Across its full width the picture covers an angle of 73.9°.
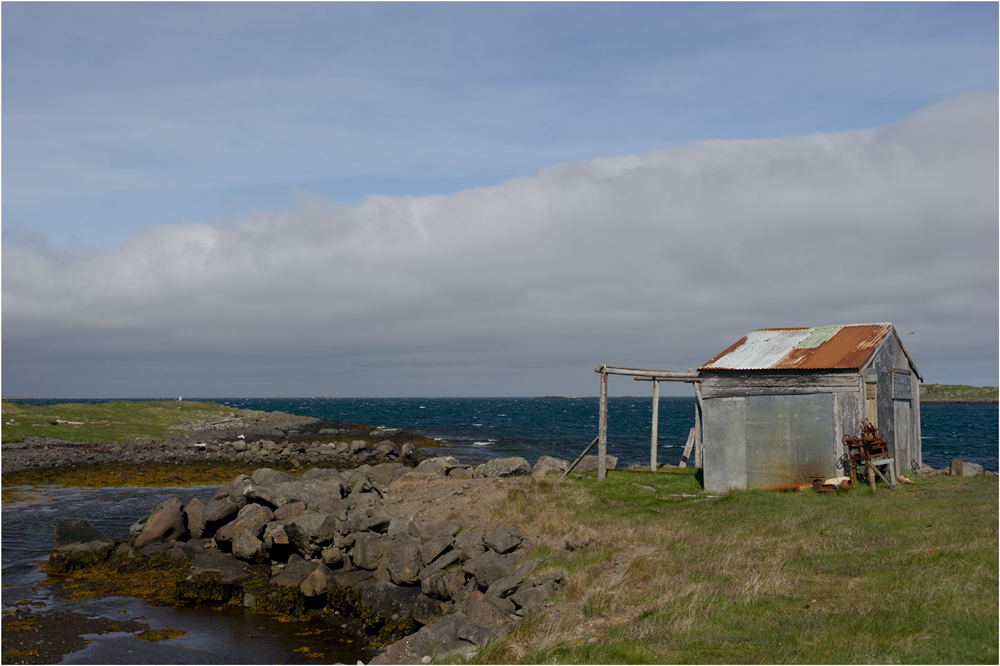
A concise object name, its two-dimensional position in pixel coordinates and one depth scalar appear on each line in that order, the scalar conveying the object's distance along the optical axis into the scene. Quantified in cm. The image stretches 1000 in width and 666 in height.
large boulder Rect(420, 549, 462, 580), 1382
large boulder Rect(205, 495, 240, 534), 1941
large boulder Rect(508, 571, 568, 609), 1058
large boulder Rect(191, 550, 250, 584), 1608
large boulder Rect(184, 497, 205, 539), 1966
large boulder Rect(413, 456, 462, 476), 2303
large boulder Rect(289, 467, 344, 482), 2403
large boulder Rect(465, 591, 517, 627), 1023
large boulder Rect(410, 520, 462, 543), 1561
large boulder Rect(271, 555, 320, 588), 1549
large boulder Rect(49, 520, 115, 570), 1755
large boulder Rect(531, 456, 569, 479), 2348
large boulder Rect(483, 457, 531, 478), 2278
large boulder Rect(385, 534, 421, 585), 1412
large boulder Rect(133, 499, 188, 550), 1881
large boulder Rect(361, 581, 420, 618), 1330
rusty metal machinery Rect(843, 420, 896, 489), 1838
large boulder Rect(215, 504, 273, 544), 1812
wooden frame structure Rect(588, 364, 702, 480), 2106
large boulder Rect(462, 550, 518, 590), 1232
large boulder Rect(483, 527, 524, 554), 1362
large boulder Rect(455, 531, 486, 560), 1381
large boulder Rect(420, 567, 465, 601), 1282
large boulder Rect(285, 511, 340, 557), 1683
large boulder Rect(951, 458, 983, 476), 2229
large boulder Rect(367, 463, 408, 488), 2283
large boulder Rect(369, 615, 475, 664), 973
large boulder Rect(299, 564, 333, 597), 1485
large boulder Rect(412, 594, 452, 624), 1255
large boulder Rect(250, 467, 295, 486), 2212
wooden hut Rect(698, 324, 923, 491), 1900
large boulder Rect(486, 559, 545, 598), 1138
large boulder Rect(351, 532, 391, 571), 1575
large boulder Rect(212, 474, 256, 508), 2027
